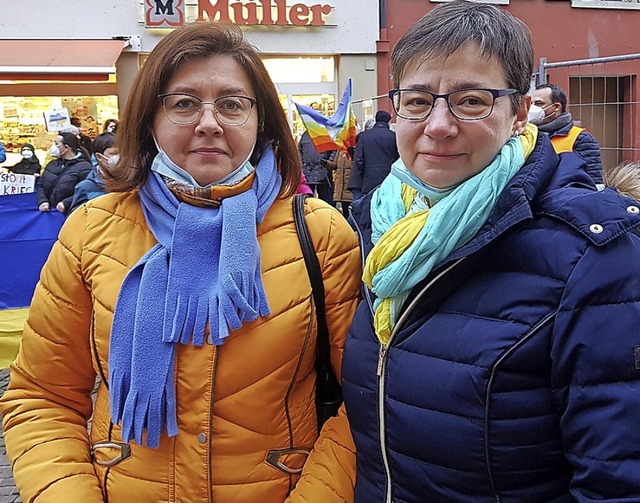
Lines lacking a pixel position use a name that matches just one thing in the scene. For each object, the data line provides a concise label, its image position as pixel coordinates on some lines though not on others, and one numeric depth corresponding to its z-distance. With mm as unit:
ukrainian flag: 5266
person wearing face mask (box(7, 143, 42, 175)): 9375
